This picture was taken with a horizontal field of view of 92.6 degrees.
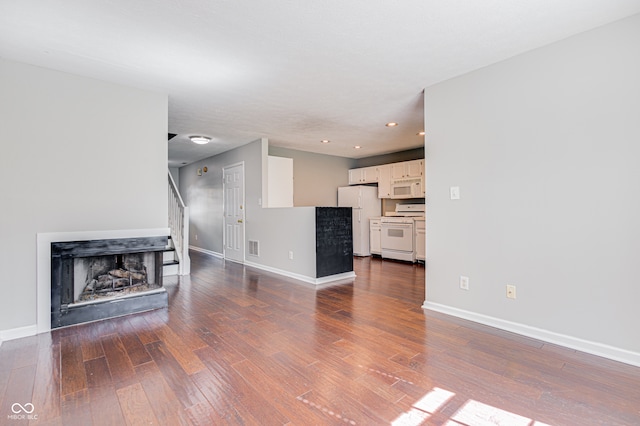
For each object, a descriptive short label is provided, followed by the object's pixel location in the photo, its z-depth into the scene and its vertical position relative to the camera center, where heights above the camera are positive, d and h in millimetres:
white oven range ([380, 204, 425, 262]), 6195 -387
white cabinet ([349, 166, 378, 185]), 7263 +970
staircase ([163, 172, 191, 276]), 5195 -420
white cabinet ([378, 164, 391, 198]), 6883 +769
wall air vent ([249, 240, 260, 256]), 5750 -614
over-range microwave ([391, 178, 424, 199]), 6293 +557
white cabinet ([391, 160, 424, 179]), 6230 +954
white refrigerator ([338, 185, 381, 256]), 7199 +86
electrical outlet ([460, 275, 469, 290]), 3000 -680
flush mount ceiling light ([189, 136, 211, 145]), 5457 +1389
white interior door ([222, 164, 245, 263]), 6262 +77
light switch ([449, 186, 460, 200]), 3064 +221
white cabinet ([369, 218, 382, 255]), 6926 -474
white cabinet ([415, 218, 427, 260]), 5990 -476
